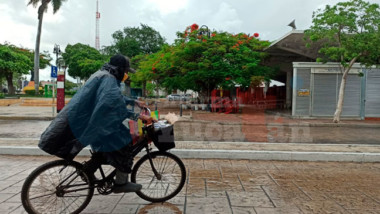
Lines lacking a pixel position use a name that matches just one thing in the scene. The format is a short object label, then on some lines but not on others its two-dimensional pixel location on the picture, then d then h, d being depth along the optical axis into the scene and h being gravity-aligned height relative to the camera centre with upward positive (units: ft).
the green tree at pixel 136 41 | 172.14 +34.27
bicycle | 10.05 -3.13
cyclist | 9.55 -0.97
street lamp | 102.81 +16.24
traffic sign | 50.08 +4.05
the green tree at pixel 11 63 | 101.73 +11.22
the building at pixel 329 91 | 56.59 +1.82
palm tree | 101.61 +29.07
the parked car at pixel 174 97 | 136.28 +0.00
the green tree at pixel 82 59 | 148.36 +20.90
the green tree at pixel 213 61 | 62.13 +8.39
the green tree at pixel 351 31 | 43.37 +10.97
